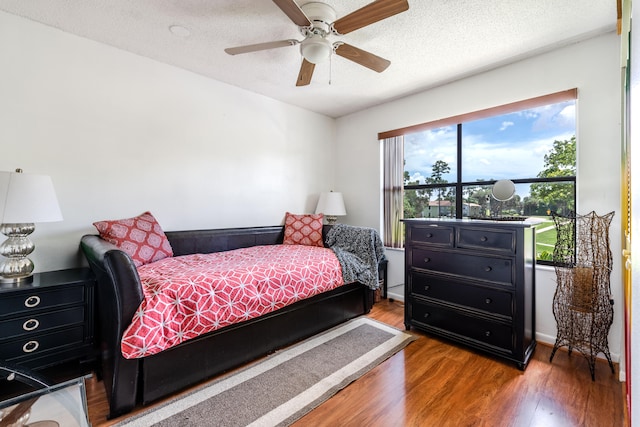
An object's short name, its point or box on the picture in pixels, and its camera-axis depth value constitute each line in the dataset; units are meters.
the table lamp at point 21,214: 1.70
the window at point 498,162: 2.45
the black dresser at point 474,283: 2.02
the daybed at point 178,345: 1.49
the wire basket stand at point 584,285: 1.96
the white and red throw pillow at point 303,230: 3.39
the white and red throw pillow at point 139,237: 2.21
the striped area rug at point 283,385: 1.54
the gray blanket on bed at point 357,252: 2.79
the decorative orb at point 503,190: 2.30
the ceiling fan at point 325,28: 1.57
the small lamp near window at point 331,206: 3.86
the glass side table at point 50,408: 1.07
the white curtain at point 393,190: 3.60
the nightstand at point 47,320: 1.67
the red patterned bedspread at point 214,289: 1.55
